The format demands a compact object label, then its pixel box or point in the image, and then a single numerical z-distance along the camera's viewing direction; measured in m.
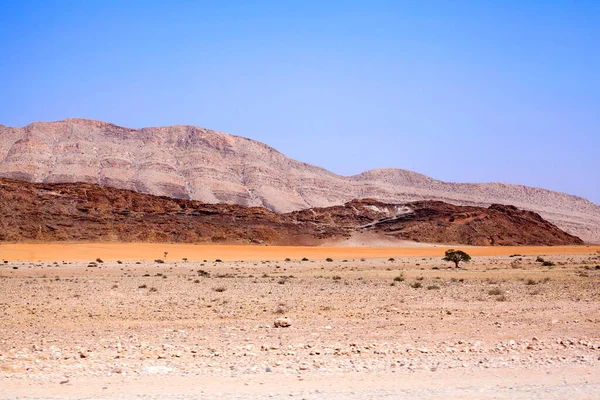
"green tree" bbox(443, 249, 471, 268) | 48.06
